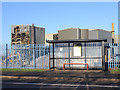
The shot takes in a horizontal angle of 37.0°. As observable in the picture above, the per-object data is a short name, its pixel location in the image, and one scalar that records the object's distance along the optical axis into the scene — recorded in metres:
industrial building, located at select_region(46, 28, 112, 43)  46.06
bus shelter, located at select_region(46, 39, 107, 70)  15.20
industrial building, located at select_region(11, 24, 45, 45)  49.66
